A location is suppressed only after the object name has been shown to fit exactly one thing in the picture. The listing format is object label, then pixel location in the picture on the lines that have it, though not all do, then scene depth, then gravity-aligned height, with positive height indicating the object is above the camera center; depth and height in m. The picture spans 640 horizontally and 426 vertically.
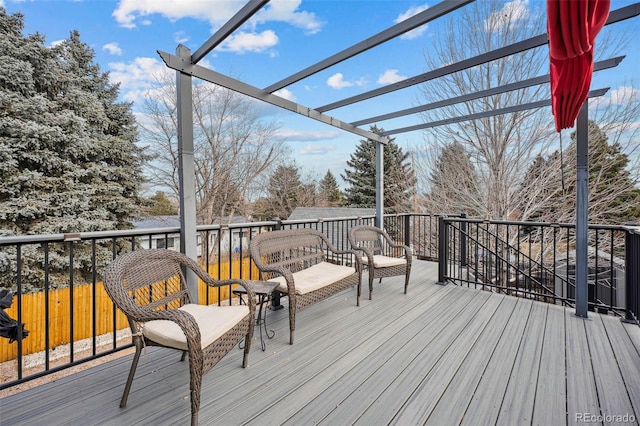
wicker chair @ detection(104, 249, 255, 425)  1.58 -0.68
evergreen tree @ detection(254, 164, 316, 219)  13.83 +0.91
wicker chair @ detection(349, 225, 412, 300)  3.69 -0.64
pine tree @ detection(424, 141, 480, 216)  8.01 +0.83
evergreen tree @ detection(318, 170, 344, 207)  18.45 +1.30
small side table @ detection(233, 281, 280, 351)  2.29 -0.62
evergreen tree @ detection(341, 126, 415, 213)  19.05 +2.80
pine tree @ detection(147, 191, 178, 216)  11.17 +0.23
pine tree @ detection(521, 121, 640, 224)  6.48 +0.58
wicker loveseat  2.67 -0.62
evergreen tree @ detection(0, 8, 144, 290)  8.41 +1.91
